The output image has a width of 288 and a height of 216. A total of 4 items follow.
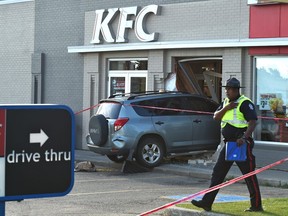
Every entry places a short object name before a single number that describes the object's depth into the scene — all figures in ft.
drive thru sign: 15.48
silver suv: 66.82
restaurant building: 71.06
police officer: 37.93
